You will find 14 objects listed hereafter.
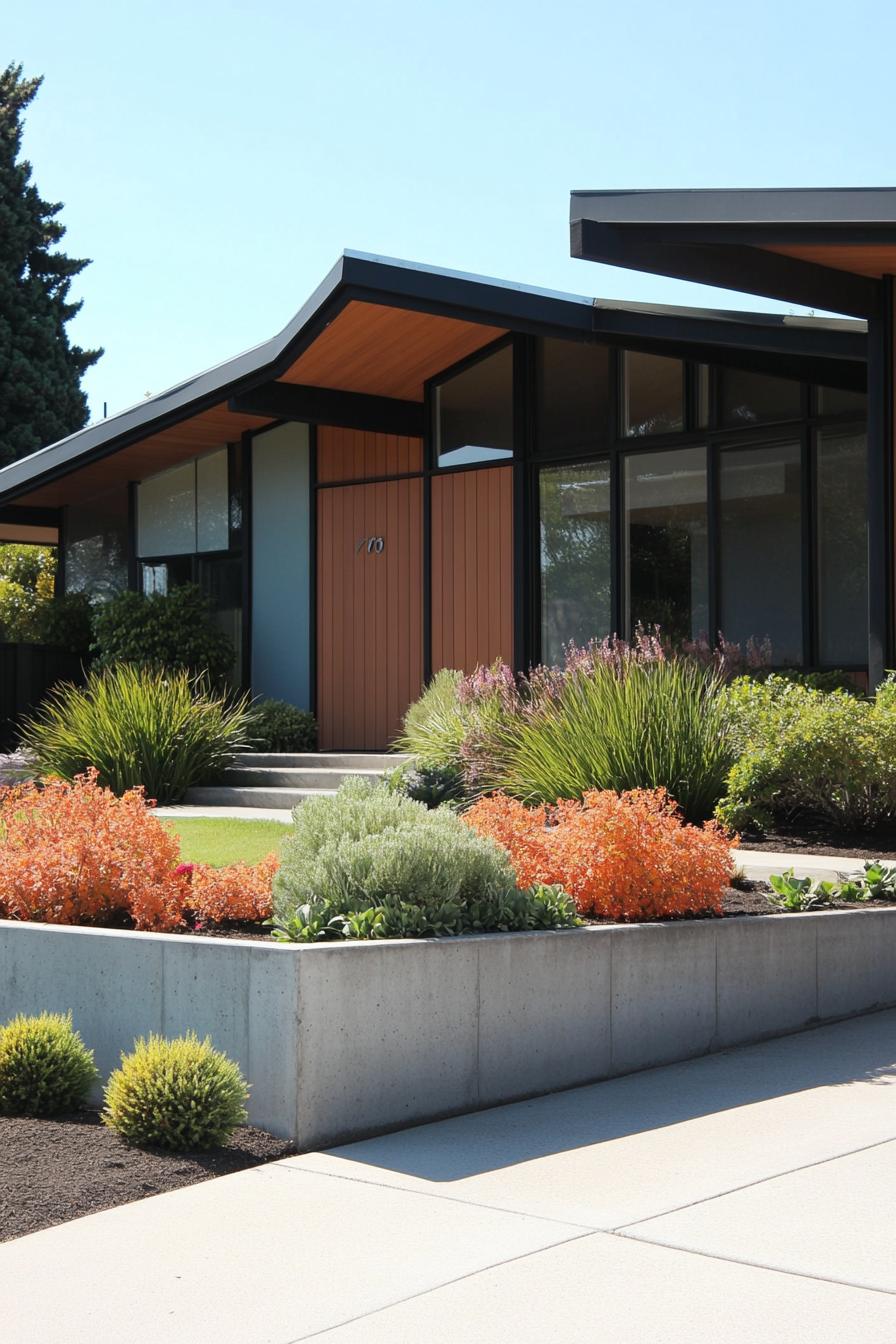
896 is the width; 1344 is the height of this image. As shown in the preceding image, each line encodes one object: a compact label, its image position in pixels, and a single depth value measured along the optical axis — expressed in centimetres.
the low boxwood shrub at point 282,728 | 1434
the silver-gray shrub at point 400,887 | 514
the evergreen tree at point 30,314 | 3064
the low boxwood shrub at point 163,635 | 1546
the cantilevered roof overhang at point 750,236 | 904
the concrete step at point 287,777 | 1193
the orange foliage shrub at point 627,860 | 588
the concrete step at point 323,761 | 1241
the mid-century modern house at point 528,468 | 988
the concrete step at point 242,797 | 1126
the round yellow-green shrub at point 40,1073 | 477
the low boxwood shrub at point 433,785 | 945
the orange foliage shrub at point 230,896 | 574
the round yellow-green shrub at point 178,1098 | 438
